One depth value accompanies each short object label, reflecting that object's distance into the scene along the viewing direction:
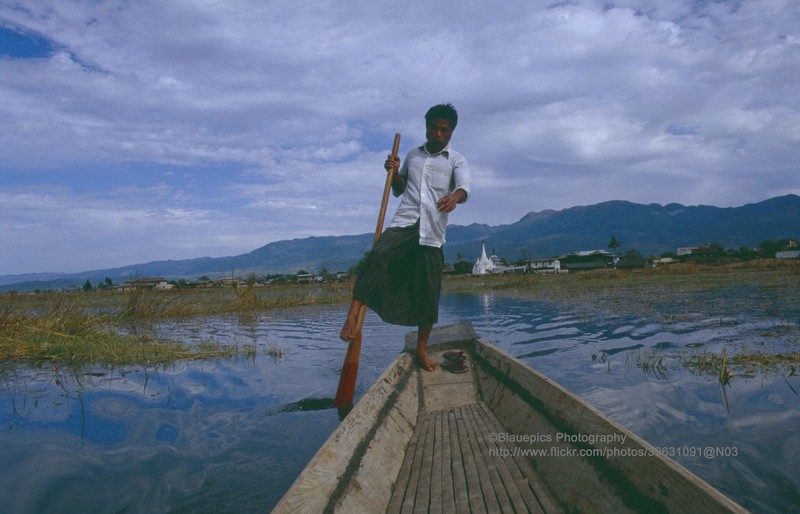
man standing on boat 4.05
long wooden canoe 1.66
